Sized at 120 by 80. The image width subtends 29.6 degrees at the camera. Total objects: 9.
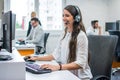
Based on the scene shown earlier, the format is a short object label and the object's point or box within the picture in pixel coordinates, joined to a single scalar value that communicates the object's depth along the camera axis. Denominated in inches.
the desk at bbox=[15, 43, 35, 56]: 154.3
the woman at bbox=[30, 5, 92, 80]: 74.0
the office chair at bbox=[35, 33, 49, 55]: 205.6
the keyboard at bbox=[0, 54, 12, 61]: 59.2
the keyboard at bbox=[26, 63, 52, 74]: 68.0
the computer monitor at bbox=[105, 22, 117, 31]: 253.8
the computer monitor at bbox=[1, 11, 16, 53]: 59.6
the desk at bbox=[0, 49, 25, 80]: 56.6
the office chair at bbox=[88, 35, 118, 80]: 81.4
